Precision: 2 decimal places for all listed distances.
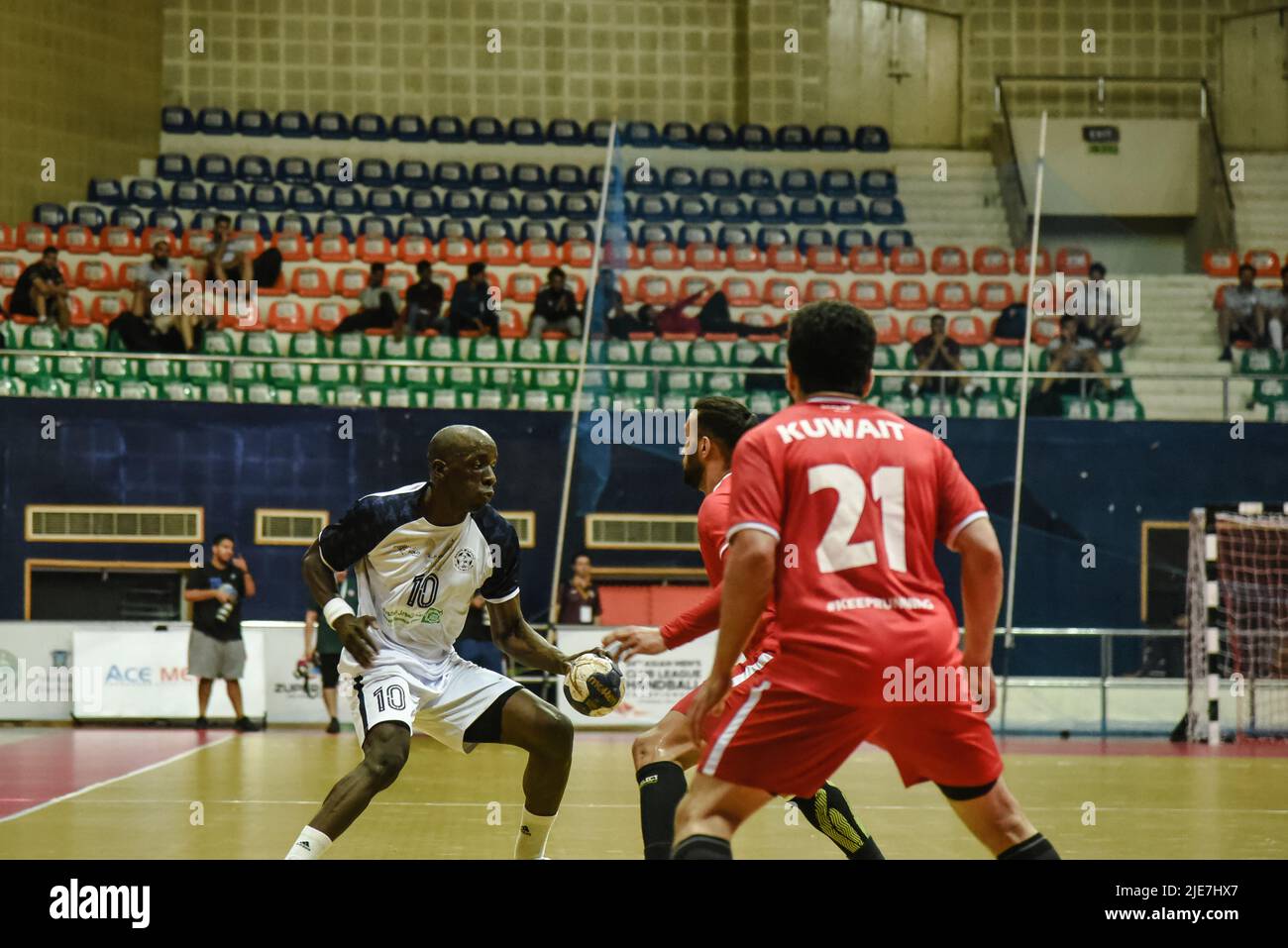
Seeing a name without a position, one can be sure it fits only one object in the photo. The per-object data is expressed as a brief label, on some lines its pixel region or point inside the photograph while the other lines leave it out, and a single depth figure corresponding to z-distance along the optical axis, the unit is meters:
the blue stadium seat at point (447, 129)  27.27
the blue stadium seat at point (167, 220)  23.55
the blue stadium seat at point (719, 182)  22.61
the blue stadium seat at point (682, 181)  21.47
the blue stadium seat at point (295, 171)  25.52
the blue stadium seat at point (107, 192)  25.23
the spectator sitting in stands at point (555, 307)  20.80
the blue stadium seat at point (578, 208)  25.33
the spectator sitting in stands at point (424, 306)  20.72
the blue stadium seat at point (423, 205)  25.20
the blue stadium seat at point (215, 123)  26.94
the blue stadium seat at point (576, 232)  24.25
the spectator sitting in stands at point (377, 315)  21.05
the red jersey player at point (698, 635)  5.85
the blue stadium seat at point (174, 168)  25.92
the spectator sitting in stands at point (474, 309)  20.72
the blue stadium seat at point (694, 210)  22.22
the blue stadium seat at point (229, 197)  24.78
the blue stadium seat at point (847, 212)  25.66
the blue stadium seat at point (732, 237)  23.80
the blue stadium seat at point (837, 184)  26.27
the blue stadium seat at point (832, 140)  27.27
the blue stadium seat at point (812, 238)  24.72
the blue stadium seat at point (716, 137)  26.86
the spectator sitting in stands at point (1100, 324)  20.78
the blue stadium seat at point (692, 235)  23.06
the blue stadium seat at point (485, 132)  27.30
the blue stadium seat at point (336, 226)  23.78
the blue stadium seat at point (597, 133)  27.34
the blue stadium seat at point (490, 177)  26.14
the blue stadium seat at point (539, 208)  25.31
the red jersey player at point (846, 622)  4.36
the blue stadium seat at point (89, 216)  23.95
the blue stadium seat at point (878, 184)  26.45
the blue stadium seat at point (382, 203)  25.14
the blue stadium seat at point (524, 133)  27.25
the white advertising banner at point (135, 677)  16.86
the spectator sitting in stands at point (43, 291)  20.77
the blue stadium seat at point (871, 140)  27.56
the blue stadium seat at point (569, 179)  26.17
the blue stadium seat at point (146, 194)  24.97
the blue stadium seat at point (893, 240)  25.06
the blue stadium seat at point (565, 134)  27.25
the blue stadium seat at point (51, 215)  24.33
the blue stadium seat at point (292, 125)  26.97
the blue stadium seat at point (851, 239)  24.83
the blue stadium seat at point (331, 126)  27.03
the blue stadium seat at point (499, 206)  25.33
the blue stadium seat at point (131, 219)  23.73
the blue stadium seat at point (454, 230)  24.33
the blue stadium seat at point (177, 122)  27.05
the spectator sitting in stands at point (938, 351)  19.56
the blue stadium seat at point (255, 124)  26.92
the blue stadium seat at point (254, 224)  23.69
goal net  16.77
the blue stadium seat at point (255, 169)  25.50
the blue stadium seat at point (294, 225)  23.66
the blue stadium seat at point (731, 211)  23.62
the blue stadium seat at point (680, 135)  26.45
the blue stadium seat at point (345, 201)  25.19
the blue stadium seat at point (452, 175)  26.08
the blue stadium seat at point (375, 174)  25.81
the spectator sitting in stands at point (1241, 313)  21.00
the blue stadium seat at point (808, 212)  25.44
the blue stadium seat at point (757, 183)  24.16
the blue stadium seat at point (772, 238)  24.06
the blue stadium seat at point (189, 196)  24.78
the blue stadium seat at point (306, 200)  24.98
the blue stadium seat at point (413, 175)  25.94
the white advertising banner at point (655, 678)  16.75
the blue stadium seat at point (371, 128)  27.05
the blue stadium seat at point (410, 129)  27.22
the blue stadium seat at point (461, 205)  25.30
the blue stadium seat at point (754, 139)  26.88
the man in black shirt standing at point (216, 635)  16.30
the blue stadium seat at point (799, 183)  25.92
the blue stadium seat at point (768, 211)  24.72
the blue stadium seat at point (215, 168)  25.59
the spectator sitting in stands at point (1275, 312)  20.42
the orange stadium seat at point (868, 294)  22.78
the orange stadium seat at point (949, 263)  24.12
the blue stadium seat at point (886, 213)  25.91
